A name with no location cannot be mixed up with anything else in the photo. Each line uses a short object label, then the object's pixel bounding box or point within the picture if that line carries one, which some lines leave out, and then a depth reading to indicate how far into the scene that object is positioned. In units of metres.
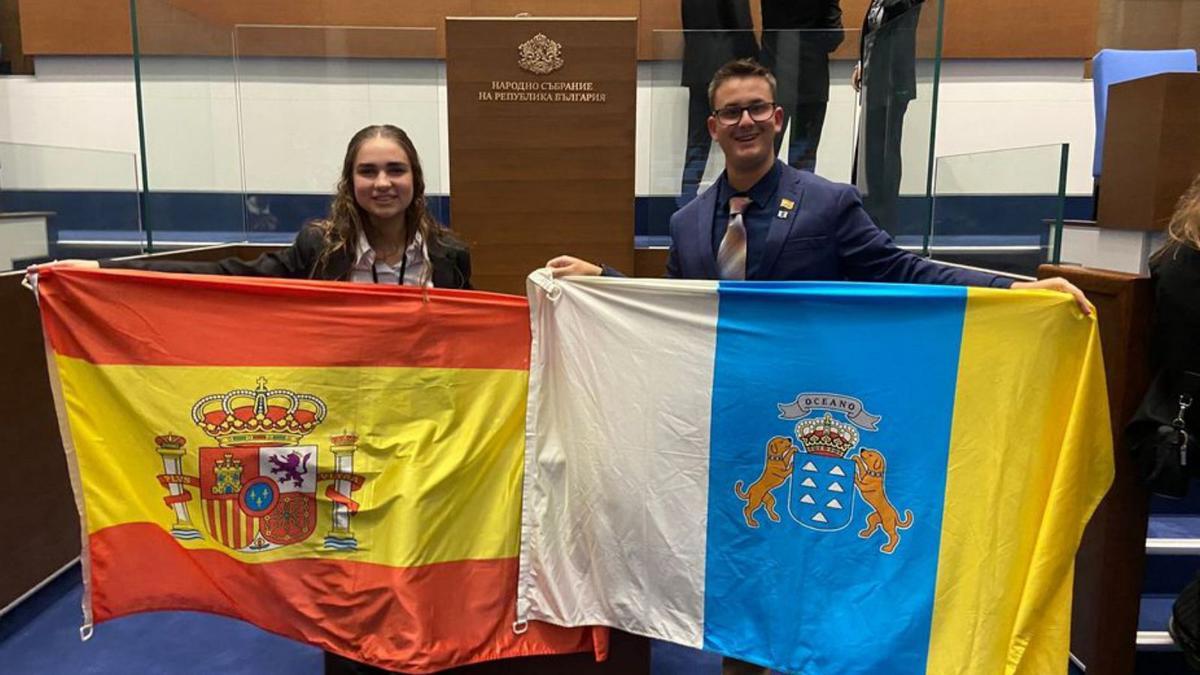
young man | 1.74
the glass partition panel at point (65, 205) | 2.75
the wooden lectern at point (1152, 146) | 2.08
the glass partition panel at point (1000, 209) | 2.60
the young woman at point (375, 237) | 1.98
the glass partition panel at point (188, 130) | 3.84
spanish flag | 1.85
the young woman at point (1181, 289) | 1.71
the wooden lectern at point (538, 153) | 3.16
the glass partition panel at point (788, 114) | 3.67
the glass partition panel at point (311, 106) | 4.15
